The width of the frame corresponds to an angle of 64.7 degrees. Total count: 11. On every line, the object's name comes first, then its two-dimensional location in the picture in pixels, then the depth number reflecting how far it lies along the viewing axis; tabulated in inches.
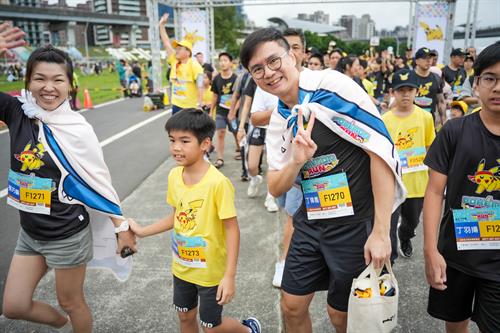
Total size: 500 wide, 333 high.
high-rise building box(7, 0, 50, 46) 2362.9
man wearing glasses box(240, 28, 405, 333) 75.8
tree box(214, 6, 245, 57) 2188.7
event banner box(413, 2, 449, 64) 563.8
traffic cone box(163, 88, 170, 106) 610.9
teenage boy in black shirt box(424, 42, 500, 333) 76.4
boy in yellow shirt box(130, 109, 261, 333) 88.7
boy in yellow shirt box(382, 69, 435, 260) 146.9
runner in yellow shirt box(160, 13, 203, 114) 264.5
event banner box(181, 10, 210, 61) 631.8
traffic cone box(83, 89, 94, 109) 586.2
